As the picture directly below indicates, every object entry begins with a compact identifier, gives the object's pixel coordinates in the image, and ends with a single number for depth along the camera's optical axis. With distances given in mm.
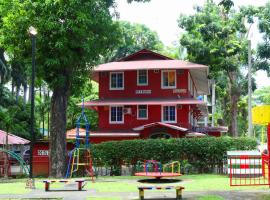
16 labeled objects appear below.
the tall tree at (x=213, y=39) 45125
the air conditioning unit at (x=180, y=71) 39994
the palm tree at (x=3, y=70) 61156
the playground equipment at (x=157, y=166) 26234
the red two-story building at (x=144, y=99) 38875
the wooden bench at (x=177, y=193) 14586
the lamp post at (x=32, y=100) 19422
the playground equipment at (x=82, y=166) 28434
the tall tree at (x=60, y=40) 26766
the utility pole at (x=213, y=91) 53406
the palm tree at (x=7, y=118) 31772
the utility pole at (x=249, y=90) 36650
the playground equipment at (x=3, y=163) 30647
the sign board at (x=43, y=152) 33638
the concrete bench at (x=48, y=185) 18469
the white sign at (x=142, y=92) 40981
